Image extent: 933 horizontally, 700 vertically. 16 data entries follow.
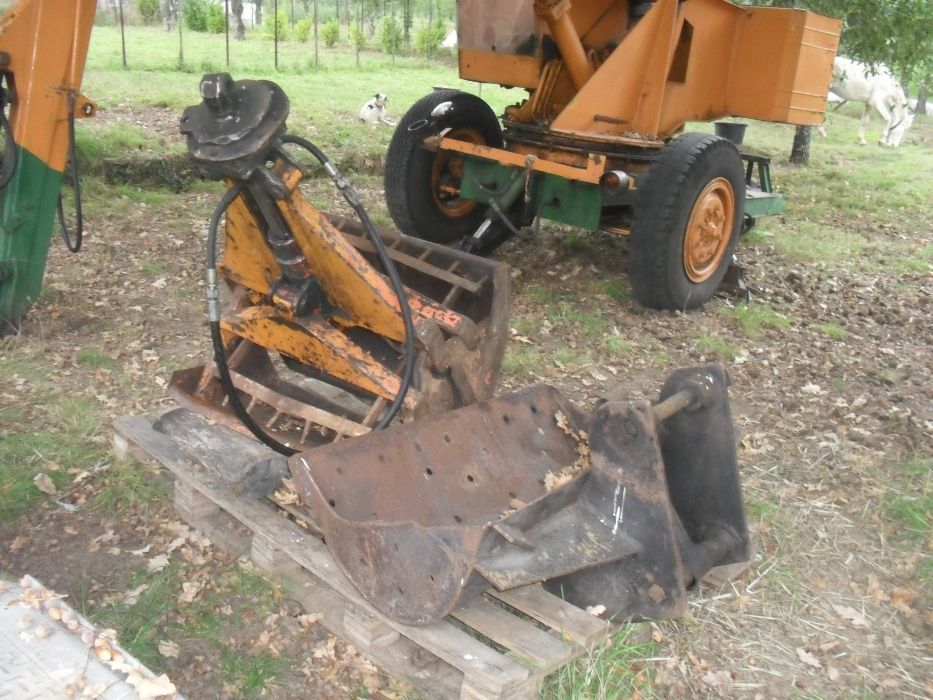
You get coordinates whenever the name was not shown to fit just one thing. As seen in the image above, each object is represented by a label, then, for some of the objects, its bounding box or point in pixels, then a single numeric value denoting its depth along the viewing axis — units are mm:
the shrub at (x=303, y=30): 21970
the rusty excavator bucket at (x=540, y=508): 2439
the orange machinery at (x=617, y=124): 5125
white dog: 10445
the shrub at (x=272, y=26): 22109
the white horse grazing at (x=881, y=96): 14594
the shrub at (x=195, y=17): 23594
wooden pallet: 2373
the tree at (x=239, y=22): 22284
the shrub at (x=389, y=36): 20281
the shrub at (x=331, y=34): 20859
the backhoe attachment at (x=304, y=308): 2740
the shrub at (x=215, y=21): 23516
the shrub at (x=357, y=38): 18958
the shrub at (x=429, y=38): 19922
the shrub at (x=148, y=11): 24234
